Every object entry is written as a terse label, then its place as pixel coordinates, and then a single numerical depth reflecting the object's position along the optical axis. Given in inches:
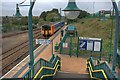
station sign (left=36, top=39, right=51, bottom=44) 472.7
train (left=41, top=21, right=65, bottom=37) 1427.2
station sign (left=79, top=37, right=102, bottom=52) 695.1
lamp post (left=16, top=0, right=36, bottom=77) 289.3
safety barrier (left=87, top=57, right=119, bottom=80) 276.8
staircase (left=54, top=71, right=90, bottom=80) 405.4
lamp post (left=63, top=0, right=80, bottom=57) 262.7
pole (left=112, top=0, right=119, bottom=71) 267.6
